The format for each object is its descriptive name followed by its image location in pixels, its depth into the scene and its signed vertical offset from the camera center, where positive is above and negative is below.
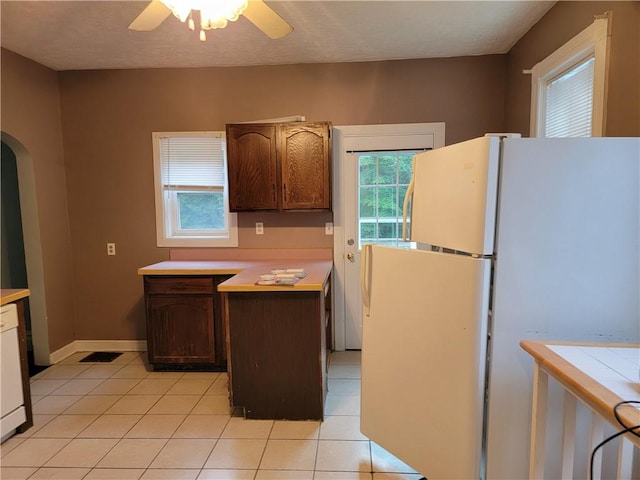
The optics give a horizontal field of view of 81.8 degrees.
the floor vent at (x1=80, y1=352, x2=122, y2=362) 3.39 -1.38
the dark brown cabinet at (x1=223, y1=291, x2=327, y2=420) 2.31 -0.91
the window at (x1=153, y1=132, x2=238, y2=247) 3.41 +0.17
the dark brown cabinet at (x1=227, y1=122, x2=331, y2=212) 3.06 +0.36
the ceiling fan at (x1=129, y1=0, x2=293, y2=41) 1.59 +0.90
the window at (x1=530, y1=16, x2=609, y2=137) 1.86 +0.71
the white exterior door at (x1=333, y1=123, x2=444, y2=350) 3.28 +0.07
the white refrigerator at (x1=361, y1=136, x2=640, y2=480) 1.44 -0.29
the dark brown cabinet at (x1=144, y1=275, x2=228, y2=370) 3.01 -0.89
